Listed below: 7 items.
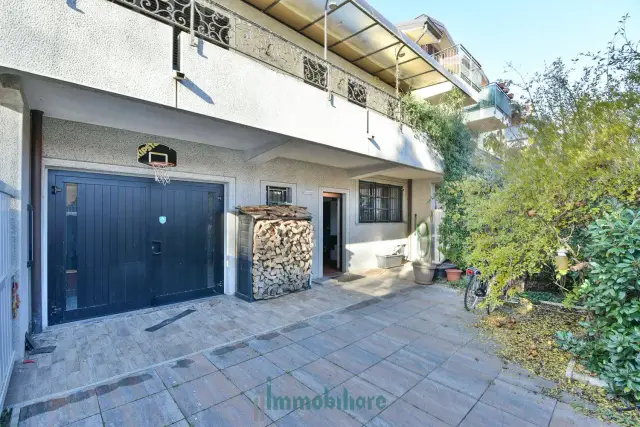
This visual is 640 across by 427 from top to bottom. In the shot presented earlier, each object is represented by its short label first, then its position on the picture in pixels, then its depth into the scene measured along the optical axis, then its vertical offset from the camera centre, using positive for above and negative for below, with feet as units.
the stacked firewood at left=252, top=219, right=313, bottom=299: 18.70 -3.18
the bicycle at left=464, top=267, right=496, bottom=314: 17.98 -5.19
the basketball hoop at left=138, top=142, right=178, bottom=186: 15.76 +3.08
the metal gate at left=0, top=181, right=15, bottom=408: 8.36 -2.52
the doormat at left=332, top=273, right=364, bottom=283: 24.95 -6.11
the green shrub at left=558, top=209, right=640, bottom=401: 8.66 -3.00
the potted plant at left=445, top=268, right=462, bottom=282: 25.41 -5.81
